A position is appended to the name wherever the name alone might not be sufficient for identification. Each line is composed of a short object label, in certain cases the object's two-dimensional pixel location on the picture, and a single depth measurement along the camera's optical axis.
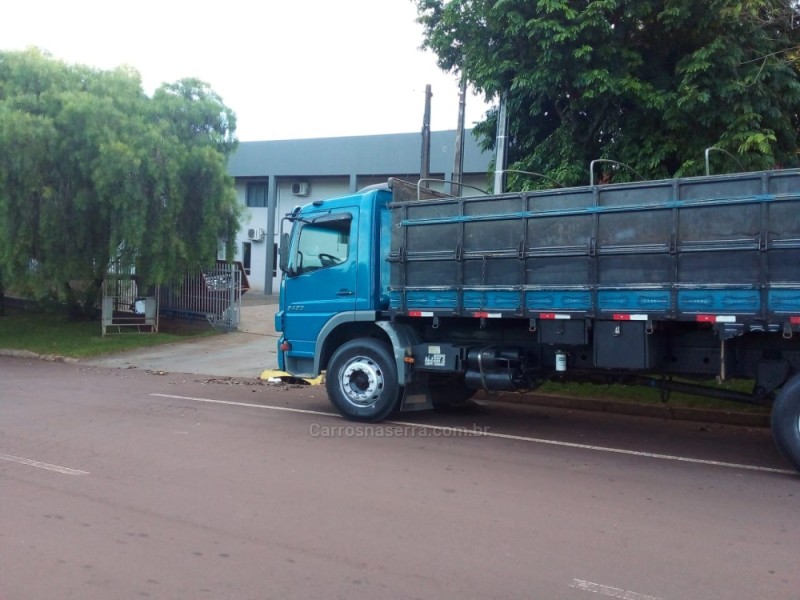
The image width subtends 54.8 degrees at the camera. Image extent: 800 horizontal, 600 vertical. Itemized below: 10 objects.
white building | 27.83
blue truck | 7.22
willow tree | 18.25
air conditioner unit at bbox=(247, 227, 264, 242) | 34.66
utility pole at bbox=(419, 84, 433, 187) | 18.97
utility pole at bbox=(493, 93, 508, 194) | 12.73
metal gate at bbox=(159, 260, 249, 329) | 20.92
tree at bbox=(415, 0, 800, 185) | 11.11
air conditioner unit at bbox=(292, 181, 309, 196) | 32.88
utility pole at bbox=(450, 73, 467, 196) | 16.92
